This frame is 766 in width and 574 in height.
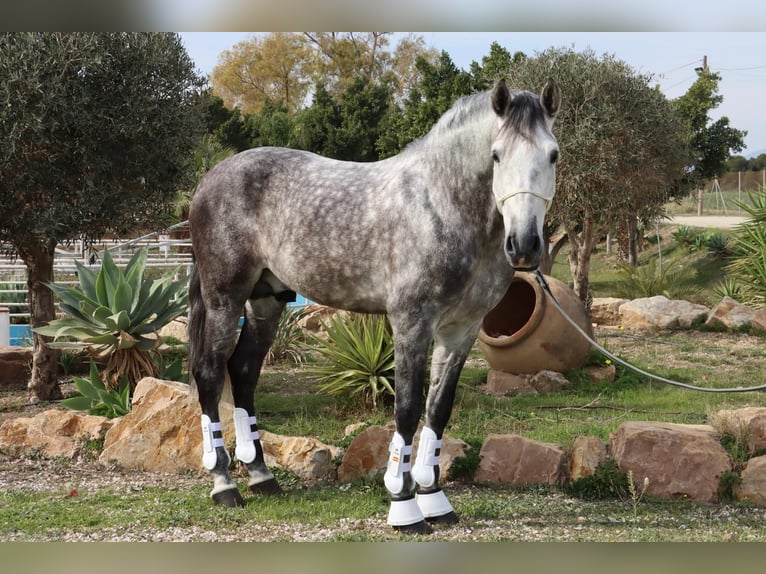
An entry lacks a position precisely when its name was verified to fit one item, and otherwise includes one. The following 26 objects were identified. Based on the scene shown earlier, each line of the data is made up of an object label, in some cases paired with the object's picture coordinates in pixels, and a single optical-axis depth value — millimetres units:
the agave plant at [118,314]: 7008
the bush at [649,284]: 14938
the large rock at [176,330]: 10859
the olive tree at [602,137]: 11656
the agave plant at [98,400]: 6594
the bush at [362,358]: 6941
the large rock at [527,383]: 8086
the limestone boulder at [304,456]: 5164
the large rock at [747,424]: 5008
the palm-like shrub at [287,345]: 9789
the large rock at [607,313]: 13070
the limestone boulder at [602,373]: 8422
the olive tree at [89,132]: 6570
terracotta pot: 8008
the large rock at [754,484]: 4621
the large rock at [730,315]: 11852
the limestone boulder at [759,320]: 11586
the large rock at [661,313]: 12328
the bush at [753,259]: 12938
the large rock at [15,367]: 8906
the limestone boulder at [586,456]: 4875
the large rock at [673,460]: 4727
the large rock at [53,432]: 5934
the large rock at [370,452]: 5062
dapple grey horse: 3643
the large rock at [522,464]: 4945
